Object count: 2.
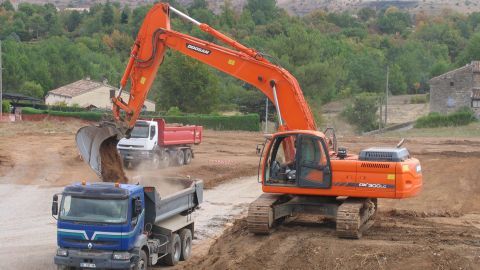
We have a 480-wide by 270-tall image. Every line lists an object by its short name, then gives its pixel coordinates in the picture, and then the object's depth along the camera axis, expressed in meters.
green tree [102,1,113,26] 187.38
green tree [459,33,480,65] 130.25
